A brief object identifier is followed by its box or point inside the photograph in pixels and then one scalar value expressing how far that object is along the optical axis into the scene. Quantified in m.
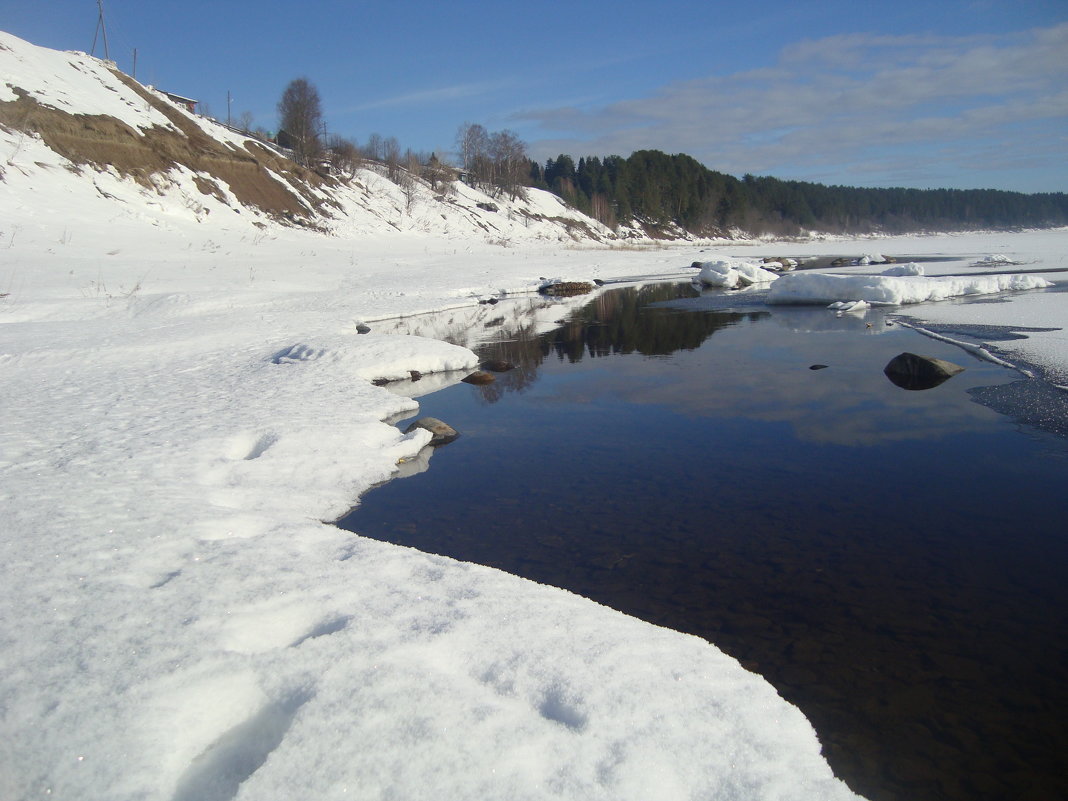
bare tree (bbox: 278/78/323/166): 52.44
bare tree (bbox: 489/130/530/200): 77.44
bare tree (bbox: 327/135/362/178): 54.22
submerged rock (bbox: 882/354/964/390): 9.83
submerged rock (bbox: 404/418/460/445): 7.88
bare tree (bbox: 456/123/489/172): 82.19
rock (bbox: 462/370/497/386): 10.94
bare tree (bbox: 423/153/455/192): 63.72
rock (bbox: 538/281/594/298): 26.16
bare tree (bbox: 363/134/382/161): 72.16
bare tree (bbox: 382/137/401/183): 60.47
